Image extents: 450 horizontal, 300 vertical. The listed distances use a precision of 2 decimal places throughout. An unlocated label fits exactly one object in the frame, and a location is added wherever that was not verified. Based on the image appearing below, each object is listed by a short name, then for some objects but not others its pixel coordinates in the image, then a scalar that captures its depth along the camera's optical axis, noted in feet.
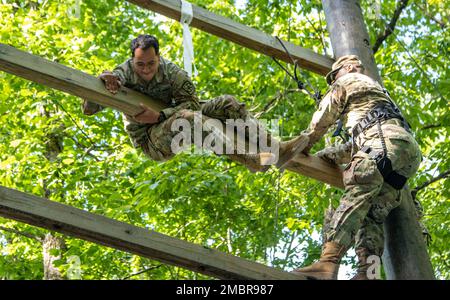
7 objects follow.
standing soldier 24.51
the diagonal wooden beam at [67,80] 24.00
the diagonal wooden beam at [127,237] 21.56
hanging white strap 30.19
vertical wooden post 27.10
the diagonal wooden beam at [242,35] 30.47
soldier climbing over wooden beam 26.81
